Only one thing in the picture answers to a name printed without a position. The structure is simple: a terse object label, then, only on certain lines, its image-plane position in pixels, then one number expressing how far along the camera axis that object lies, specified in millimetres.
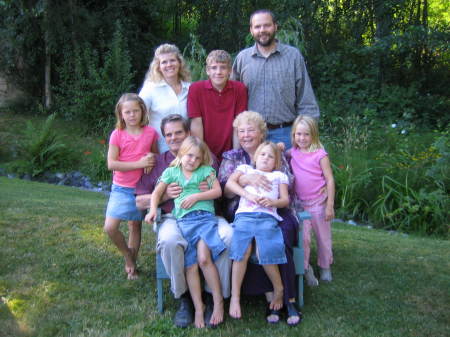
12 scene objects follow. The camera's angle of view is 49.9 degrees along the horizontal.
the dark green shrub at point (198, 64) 7754
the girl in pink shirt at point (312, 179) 3574
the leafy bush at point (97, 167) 8477
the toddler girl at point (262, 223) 3047
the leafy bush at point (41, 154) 8609
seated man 3049
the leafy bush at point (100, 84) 10211
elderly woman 3121
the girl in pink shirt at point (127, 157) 3471
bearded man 3795
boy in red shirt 3498
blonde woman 3605
